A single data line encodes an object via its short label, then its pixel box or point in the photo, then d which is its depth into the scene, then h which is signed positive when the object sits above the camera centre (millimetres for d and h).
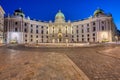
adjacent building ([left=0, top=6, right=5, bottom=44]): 23105 +8855
